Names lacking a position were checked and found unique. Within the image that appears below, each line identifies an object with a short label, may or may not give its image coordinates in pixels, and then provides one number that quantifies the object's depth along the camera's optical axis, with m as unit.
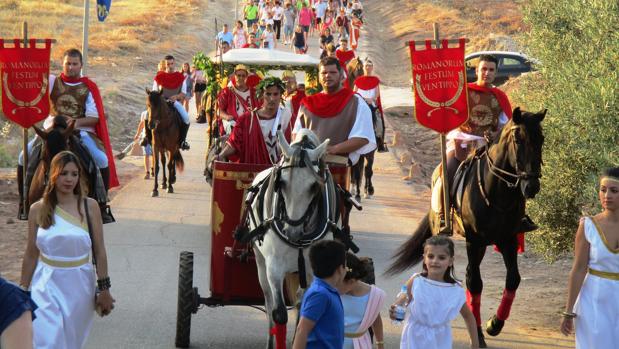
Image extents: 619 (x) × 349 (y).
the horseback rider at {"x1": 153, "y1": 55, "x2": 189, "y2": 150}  22.91
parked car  40.15
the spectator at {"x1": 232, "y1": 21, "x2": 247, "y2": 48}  41.28
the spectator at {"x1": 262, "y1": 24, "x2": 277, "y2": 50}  43.50
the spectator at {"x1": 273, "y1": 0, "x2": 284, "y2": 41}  50.94
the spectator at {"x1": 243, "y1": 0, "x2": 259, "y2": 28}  51.94
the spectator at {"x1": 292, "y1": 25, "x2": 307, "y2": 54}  46.06
